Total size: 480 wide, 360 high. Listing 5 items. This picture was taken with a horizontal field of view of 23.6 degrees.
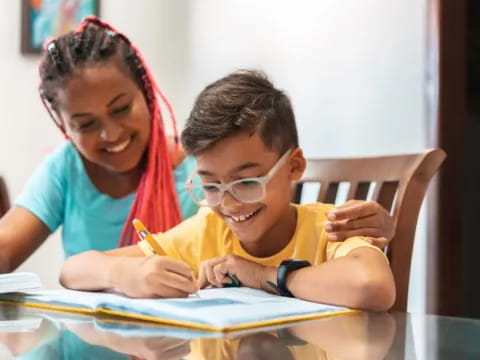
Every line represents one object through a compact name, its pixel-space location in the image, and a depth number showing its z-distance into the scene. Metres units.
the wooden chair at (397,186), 1.40
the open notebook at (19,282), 1.25
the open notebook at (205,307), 1.05
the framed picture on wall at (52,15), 2.77
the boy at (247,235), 1.20
